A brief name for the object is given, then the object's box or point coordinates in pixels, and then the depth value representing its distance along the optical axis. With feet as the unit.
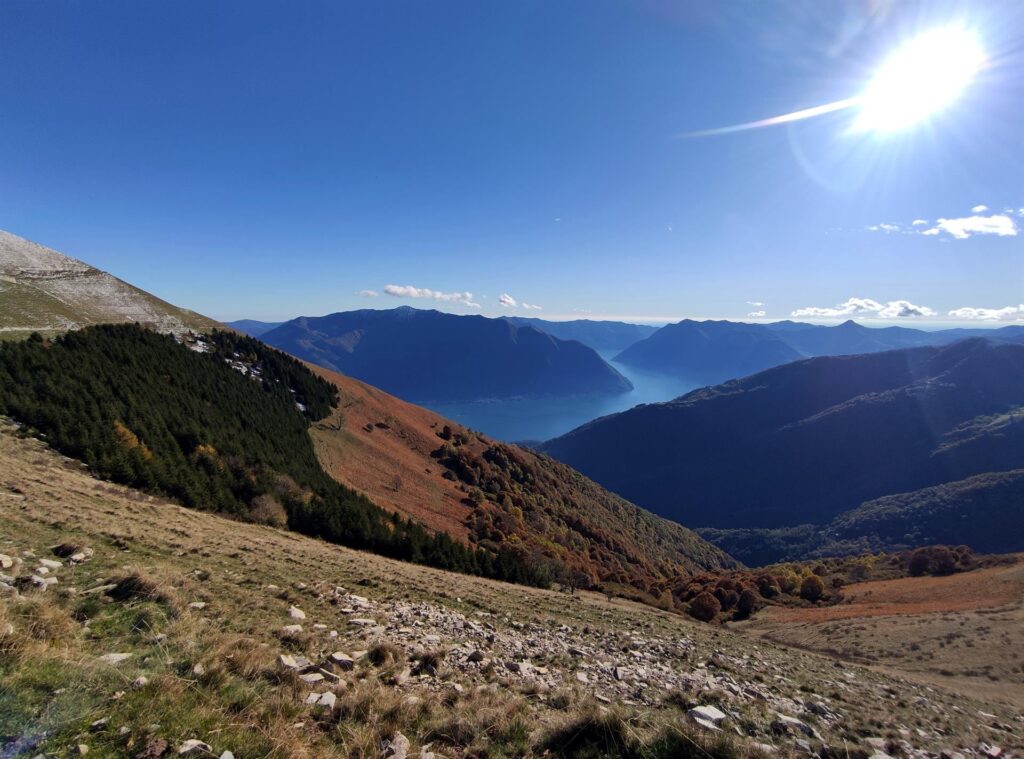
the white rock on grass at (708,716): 24.47
